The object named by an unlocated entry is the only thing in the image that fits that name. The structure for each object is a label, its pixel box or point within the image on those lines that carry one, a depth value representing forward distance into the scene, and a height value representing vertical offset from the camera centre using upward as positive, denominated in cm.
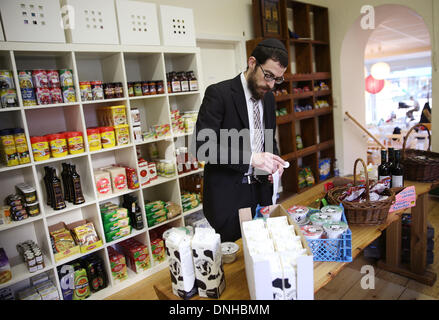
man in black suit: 162 -18
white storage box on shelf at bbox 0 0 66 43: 207 +66
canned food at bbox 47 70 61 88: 231 +29
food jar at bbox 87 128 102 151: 252 -19
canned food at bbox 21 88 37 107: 221 +17
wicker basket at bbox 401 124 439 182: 216 -57
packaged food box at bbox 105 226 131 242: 266 -101
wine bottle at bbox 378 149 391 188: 209 -53
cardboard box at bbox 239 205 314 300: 92 -52
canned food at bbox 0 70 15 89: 212 +28
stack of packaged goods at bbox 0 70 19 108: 212 +21
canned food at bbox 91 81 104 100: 253 +19
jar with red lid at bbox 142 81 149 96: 279 +19
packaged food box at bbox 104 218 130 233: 265 -93
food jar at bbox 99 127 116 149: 260 -19
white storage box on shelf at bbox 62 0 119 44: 231 +68
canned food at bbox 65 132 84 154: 242 -19
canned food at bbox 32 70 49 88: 226 +29
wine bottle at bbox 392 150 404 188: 195 -54
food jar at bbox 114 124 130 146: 266 -18
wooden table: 117 -67
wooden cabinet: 432 +7
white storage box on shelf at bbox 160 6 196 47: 278 +71
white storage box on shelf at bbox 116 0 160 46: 254 +71
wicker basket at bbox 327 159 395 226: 154 -59
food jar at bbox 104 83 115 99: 260 +18
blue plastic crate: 125 -61
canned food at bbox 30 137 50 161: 228 -20
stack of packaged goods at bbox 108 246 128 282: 275 -131
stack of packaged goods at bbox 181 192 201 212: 315 -93
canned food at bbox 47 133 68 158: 236 -19
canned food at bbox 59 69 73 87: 235 +29
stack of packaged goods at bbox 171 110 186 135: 300 -15
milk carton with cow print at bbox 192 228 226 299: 106 -53
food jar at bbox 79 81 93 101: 246 +19
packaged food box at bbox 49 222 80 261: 244 -96
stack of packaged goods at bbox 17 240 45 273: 228 -96
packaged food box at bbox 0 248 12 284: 218 -99
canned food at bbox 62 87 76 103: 237 +17
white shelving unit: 233 -4
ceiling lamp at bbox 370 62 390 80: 839 +44
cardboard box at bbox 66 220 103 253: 253 -101
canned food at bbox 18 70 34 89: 220 +29
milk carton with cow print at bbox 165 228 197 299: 107 -53
